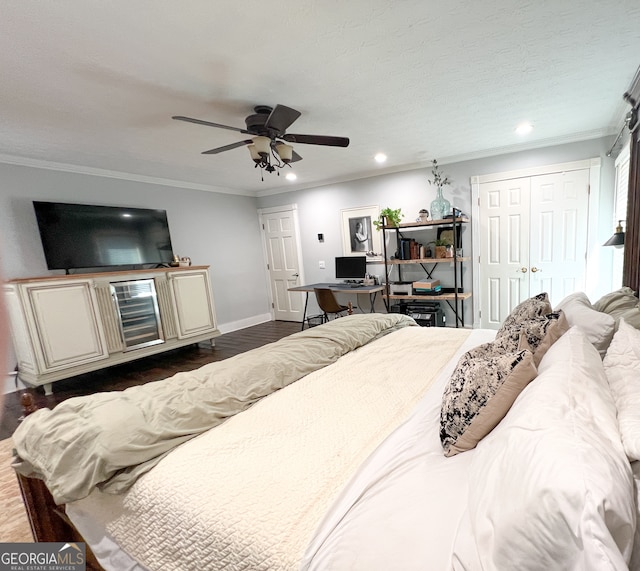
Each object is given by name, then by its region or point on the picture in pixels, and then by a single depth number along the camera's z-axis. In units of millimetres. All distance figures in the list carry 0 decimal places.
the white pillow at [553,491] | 556
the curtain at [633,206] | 2145
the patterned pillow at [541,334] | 1292
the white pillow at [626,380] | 694
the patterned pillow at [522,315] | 1393
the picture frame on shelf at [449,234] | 4207
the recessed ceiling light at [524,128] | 3134
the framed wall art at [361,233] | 4895
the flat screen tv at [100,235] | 3377
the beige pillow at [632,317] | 1374
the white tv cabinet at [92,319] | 3084
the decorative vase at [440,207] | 4016
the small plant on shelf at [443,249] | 4145
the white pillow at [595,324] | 1364
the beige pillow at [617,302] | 1722
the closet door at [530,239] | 3652
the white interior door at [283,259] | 5652
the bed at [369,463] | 628
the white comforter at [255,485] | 866
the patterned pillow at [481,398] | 1002
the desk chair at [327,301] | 4457
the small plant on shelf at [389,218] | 4281
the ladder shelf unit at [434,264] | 3997
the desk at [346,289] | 4422
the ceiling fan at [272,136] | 2262
